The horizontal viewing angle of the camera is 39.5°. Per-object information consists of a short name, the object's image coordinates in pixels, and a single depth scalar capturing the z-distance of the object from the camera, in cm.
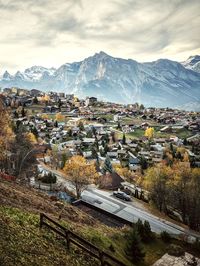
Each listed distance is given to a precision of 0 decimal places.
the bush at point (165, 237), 3069
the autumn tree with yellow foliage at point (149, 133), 16565
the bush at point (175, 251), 2697
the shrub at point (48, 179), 6366
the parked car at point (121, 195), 6123
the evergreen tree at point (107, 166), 9038
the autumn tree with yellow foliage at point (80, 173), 5834
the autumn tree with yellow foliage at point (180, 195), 5362
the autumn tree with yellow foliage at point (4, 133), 3916
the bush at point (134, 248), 2342
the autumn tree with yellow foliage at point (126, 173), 9525
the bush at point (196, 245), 3053
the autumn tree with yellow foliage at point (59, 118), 18399
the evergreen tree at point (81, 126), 16262
